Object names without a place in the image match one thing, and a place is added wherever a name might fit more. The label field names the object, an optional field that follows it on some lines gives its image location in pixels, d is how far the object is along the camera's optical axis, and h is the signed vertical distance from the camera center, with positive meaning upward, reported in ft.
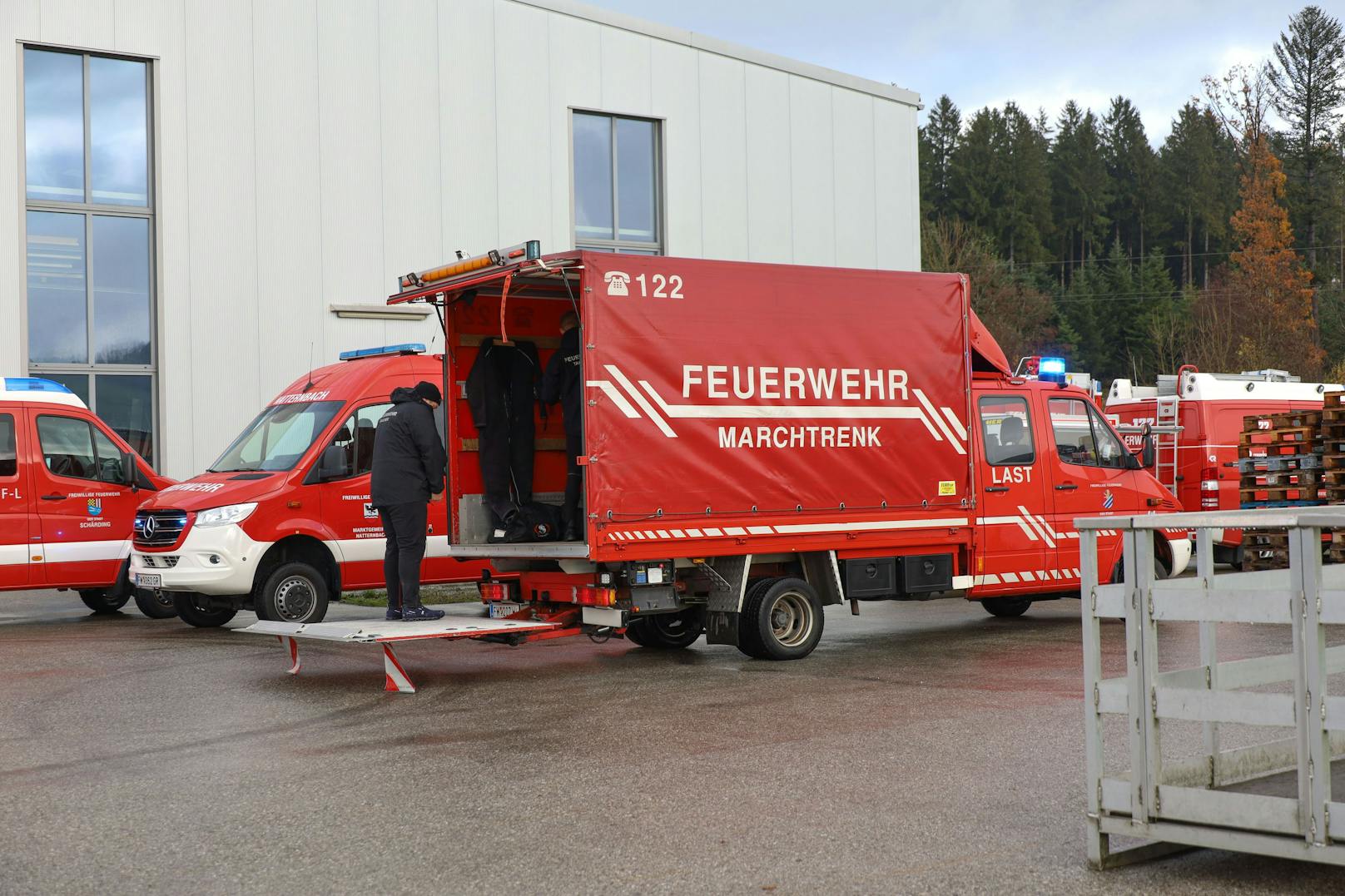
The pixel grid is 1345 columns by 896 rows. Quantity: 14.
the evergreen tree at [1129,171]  251.19 +50.64
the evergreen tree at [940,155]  234.99 +51.45
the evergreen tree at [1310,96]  193.36 +48.68
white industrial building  68.95 +15.60
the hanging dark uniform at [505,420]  36.55 +1.09
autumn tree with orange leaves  156.87 +21.10
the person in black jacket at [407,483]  34.37 -0.49
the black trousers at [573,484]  34.40 -0.60
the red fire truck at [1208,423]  66.23 +1.25
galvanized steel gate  14.96 -2.90
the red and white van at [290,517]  40.50 -1.48
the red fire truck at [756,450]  32.48 +0.16
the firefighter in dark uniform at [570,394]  34.76 +1.66
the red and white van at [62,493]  45.78 -0.77
